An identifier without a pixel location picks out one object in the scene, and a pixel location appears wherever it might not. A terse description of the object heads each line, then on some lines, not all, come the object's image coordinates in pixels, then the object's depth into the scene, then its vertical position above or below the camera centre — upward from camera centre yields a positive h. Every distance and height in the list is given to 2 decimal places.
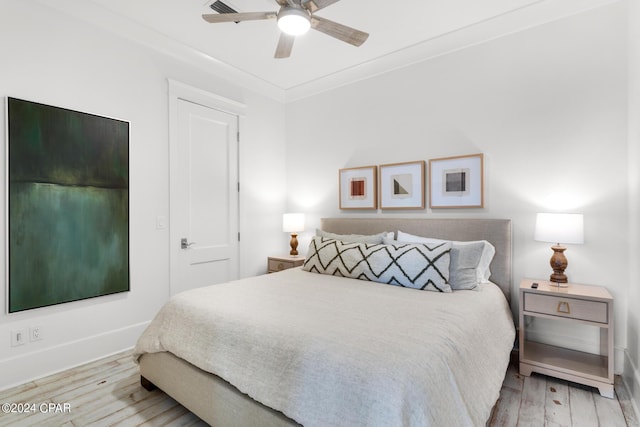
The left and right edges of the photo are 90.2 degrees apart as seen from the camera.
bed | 1.16 -0.62
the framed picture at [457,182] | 2.81 +0.27
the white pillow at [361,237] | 2.89 -0.24
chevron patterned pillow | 2.28 -0.40
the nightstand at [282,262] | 3.64 -0.58
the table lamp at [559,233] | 2.17 -0.15
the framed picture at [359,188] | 3.47 +0.27
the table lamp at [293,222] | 3.82 -0.12
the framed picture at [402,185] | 3.14 +0.27
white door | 3.11 +0.17
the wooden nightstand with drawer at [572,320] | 2.01 -0.72
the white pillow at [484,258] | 2.41 -0.37
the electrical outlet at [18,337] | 2.17 -0.85
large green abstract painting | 2.18 +0.06
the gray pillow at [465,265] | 2.28 -0.39
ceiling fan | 1.90 +1.20
